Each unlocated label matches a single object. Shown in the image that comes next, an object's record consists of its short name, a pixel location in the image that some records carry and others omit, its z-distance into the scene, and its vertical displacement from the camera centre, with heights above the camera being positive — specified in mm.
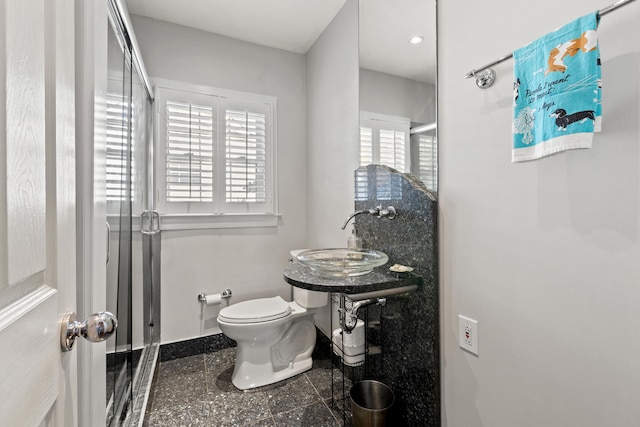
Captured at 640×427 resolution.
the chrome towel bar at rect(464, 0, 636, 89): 963 +494
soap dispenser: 1682 -177
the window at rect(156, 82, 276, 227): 2260 +496
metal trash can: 1363 -940
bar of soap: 1320 -258
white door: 373 +5
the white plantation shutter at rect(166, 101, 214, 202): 2266 +481
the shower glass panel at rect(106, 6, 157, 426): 1237 -112
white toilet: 1881 -847
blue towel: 725 +323
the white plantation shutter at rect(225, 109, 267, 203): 2449 +479
